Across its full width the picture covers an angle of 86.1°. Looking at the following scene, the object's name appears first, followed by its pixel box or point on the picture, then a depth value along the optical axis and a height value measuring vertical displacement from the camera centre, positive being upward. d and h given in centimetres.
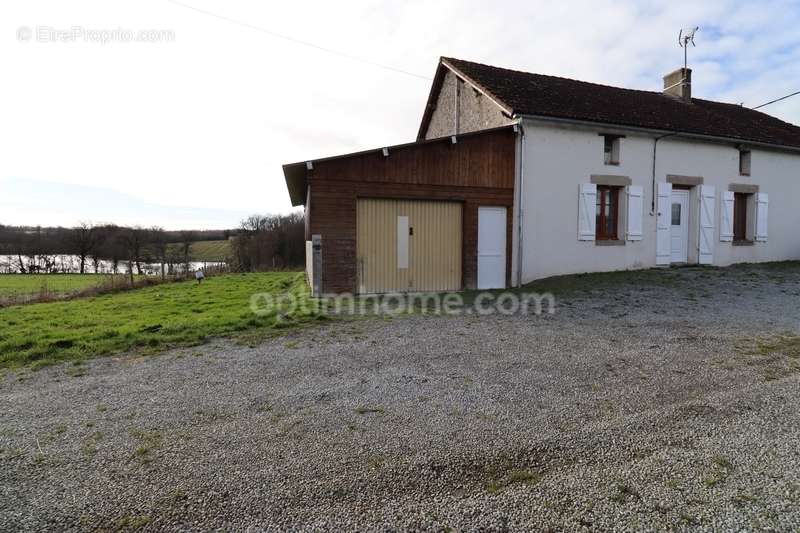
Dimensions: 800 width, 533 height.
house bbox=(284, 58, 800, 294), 953 +162
